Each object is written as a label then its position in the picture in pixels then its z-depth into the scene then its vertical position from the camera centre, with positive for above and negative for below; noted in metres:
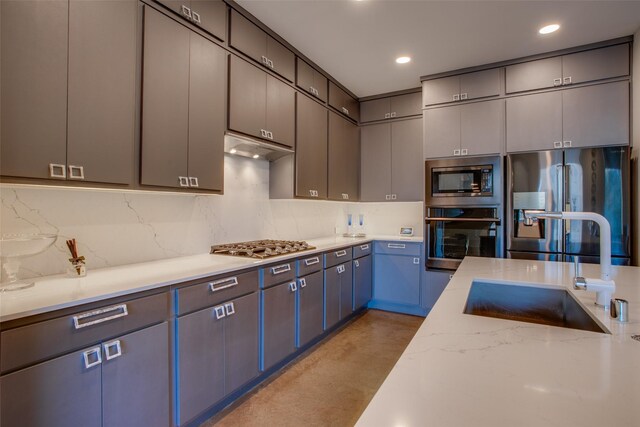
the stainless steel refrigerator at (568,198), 2.75 +0.18
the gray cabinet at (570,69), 2.87 +1.41
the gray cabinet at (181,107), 1.84 +0.69
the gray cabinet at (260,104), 2.39 +0.93
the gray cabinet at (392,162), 4.06 +0.74
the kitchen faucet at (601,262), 1.23 -0.18
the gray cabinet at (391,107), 4.05 +1.44
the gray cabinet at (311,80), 3.15 +1.42
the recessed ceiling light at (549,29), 2.67 +1.59
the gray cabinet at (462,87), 3.37 +1.43
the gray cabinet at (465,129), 3.35 +0.96
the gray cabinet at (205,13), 1.97 +1.33
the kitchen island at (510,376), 0.60 -0.37
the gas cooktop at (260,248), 2.38 -0.25
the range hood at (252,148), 2.47 +0.60
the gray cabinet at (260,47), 2.39 +1.40
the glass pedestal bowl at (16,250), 1.36 -0.15
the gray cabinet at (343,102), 3.75 +1.44
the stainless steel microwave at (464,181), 3.31 +0.39
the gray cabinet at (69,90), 1.33 +0.59
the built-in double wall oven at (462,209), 3.31 +0.09
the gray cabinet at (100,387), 1.16 -0.70
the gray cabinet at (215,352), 1.72 -0.80
